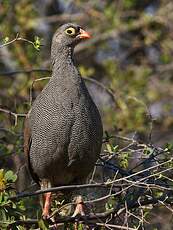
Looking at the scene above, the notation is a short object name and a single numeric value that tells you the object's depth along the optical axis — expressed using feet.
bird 43.91
